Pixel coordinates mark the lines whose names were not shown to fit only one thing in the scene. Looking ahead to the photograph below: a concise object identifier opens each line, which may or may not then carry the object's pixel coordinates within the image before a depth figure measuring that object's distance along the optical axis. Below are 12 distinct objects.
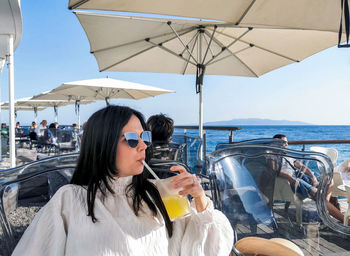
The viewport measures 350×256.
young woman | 0.95
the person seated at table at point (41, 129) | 9.56
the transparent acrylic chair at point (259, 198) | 1.76
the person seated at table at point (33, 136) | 10.95
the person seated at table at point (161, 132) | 2.63
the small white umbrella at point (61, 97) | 10.78
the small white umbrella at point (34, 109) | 20.41
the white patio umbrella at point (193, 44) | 3.70
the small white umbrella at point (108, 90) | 7.52
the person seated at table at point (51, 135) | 8.80
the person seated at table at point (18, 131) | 14.71
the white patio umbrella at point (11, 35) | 4.18
